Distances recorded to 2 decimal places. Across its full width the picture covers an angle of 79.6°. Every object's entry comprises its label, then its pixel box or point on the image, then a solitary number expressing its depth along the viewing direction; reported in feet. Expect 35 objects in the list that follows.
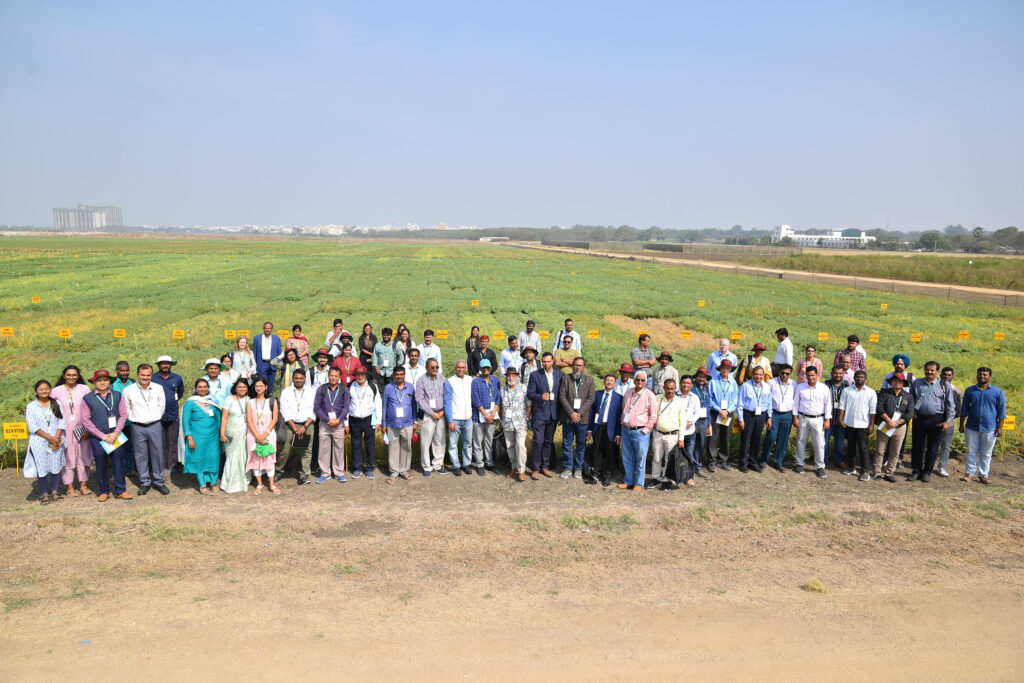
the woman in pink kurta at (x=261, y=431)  31.27
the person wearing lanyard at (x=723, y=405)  35.14
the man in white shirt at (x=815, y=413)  34.71
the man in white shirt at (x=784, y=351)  41.70
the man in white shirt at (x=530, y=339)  44.55
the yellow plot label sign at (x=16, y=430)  30.91
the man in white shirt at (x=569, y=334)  43.90
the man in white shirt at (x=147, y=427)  30.45
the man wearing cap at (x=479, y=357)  41.91
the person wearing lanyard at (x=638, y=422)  31.81
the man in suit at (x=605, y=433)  33.14
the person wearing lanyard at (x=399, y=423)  33.50
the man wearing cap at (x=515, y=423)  33.86
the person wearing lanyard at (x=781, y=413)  35.29
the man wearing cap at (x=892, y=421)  33.71
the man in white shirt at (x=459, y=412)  34.58
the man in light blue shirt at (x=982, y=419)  33.37
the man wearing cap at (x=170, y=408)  32.81
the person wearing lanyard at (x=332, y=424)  32.89
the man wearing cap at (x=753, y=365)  37.19
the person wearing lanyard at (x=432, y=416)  34.01
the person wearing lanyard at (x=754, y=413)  35.37
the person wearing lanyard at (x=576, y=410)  33.53
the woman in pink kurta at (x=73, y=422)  29.19
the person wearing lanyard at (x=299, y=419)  32.91
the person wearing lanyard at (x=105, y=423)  29.40
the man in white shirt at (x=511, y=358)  41.83
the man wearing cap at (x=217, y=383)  32.55
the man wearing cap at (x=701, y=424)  34.40
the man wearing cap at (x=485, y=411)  34.42
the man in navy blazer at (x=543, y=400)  34.06
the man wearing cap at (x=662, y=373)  35.17
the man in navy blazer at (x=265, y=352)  43.32
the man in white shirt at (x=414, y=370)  35.22
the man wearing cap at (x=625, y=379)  33.22
